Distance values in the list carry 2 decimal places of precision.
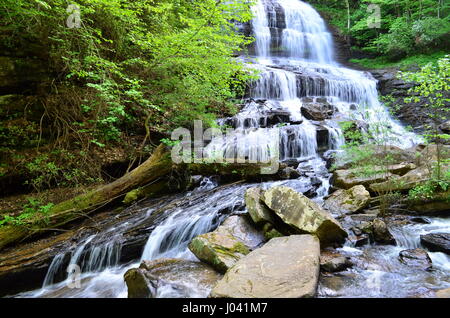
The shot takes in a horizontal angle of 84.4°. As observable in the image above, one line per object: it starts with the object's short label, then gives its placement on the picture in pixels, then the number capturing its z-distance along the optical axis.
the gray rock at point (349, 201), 4.80
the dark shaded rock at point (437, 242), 3.52
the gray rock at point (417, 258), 3.23
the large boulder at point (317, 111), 10.27
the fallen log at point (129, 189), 4.38
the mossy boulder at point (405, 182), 4.68
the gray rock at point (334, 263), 3.06
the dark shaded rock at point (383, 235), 3.75
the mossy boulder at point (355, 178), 5.48
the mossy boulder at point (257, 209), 4.03
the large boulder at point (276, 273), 2.36
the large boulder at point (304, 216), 3.53
